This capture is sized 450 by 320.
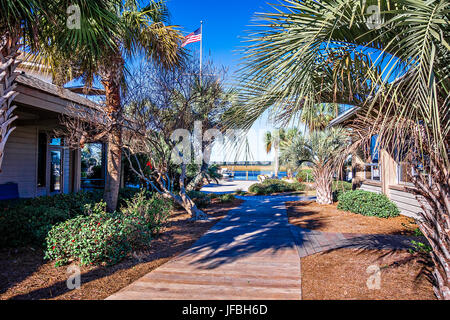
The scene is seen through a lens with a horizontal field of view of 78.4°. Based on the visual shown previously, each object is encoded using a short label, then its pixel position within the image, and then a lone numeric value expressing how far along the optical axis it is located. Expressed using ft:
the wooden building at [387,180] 26.43
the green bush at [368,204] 26.18
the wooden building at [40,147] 22.53
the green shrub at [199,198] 32.99
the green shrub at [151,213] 19.48
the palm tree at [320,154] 34.24
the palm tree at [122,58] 21.43
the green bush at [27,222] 16.29
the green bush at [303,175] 71.94
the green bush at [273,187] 52.47
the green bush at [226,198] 38.55
